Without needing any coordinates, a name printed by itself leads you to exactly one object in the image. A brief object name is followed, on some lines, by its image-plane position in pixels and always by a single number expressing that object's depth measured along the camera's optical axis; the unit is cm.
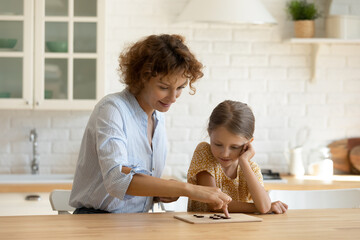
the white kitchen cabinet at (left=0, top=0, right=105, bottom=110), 398
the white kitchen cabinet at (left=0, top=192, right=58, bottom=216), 370
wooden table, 185
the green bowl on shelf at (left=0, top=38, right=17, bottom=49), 399
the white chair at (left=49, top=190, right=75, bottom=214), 258
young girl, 236
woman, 212
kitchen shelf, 424
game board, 207
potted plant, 430
